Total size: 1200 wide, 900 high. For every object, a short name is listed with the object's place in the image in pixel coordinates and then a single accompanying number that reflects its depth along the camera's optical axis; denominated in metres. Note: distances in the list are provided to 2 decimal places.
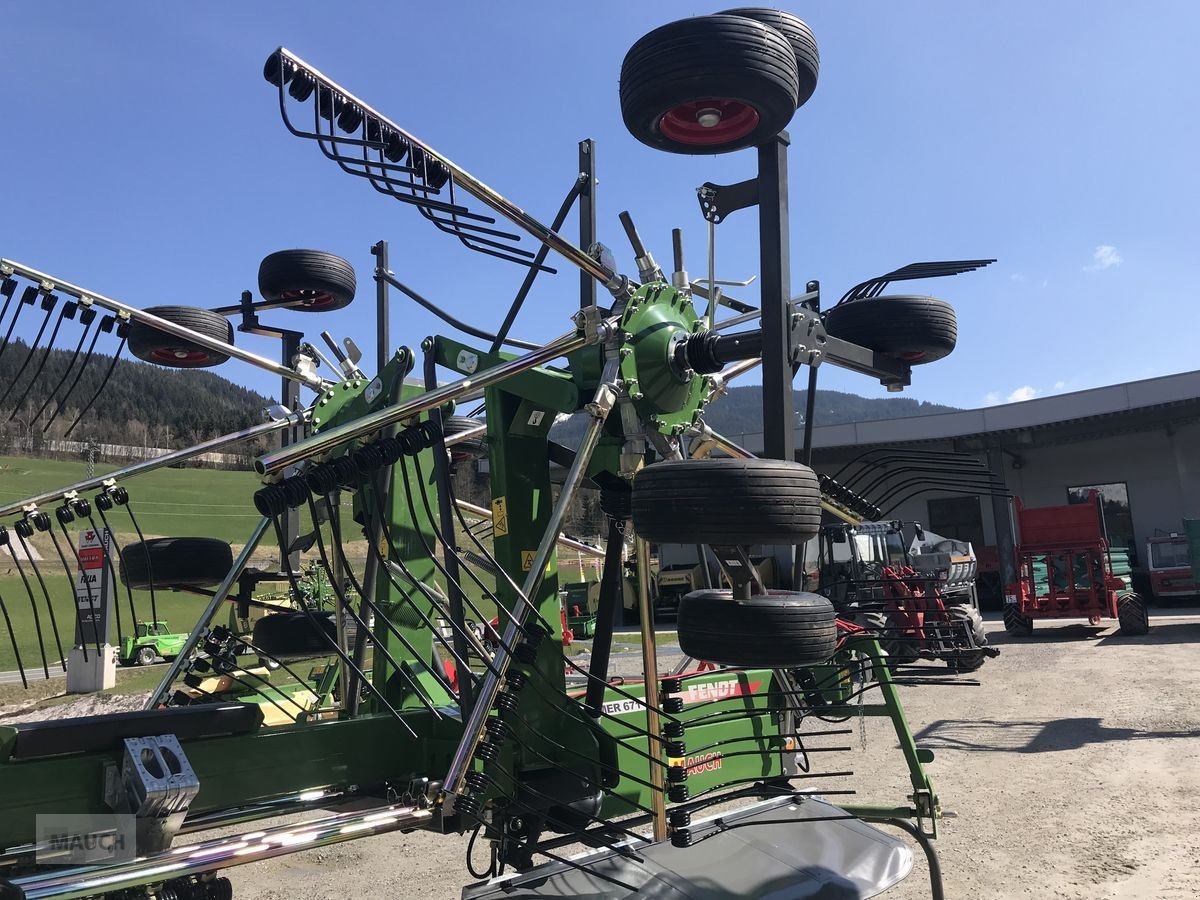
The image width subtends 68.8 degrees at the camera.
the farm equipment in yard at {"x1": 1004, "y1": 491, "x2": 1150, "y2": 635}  16.52
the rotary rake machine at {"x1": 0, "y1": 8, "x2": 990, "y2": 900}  2.50
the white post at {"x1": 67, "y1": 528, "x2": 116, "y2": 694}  5.48
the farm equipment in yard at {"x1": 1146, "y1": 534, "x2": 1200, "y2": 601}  20.30
